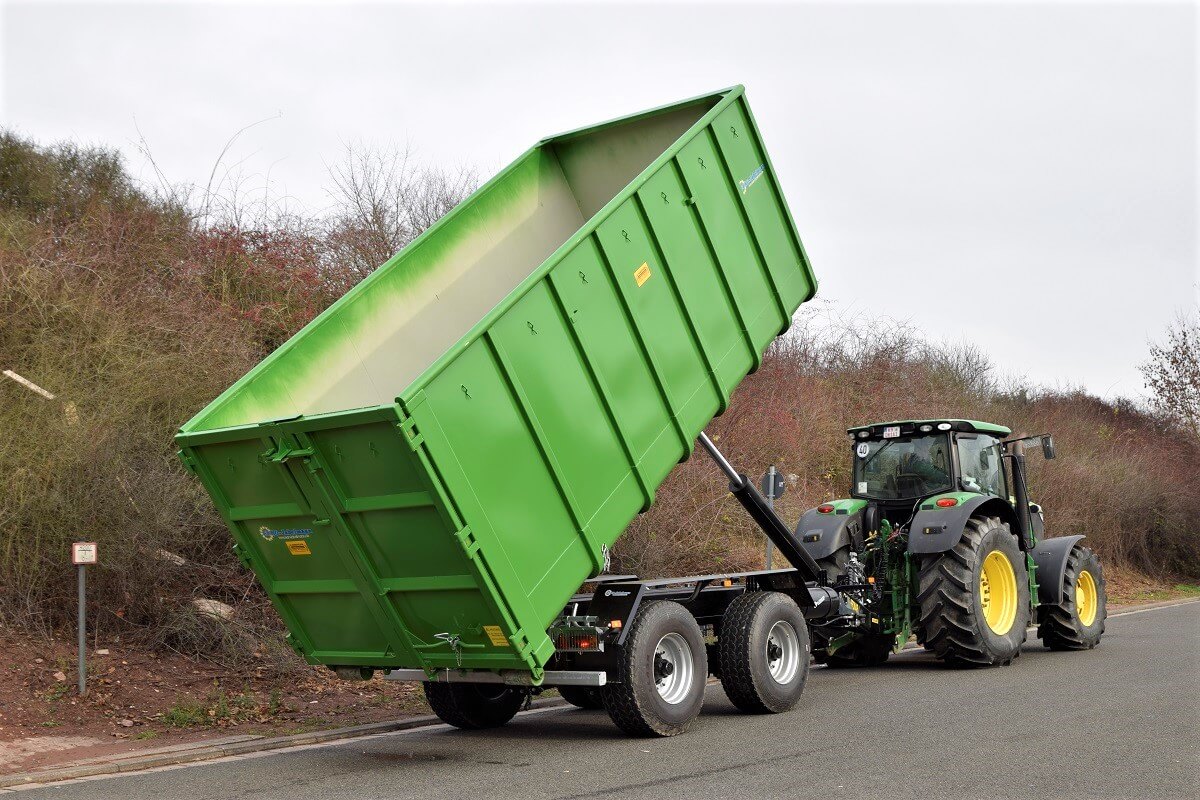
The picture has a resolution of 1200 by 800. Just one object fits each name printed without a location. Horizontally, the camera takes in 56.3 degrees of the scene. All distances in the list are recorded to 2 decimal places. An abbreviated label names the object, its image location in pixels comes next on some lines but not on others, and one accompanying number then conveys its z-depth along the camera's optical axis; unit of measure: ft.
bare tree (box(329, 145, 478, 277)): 54.65
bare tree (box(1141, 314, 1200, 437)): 110.73
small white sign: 27.61
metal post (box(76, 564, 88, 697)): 27.63
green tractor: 34.76
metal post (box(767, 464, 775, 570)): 37.22
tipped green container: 20.70
